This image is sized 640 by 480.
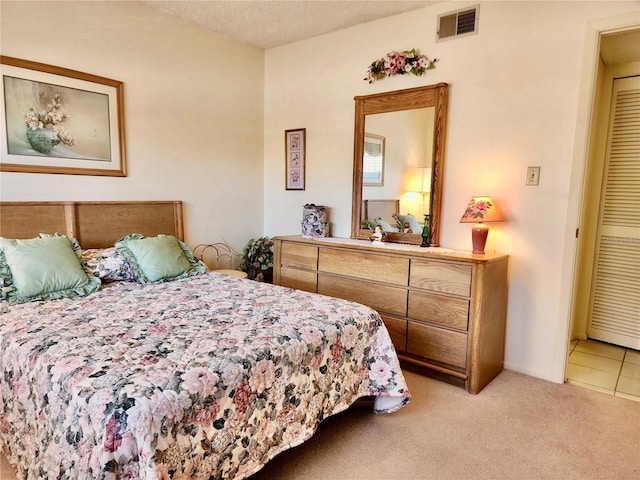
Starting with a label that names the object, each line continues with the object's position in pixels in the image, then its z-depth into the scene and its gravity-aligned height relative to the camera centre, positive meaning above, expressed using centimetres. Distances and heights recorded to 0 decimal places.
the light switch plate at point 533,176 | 257 +14
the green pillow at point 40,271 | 211 -46
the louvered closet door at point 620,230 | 312 -24
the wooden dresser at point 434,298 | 244 -69
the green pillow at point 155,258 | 262 -46
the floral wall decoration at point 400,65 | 297 +100
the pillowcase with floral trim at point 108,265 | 252 -49
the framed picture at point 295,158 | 381 +34
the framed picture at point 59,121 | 246 +44
